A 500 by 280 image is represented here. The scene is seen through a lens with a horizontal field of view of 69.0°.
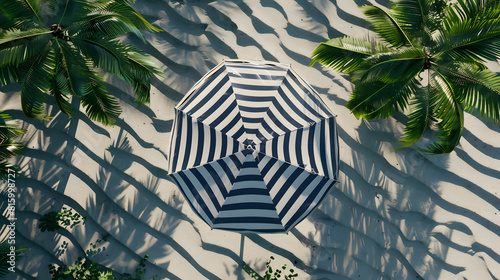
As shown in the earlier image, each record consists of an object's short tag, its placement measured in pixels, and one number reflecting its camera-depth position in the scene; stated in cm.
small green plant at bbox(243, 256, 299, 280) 514
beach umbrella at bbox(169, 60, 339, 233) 414
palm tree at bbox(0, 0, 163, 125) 385
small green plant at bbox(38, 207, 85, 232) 531
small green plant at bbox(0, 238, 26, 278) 463
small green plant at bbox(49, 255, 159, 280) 519
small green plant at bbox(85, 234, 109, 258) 527
